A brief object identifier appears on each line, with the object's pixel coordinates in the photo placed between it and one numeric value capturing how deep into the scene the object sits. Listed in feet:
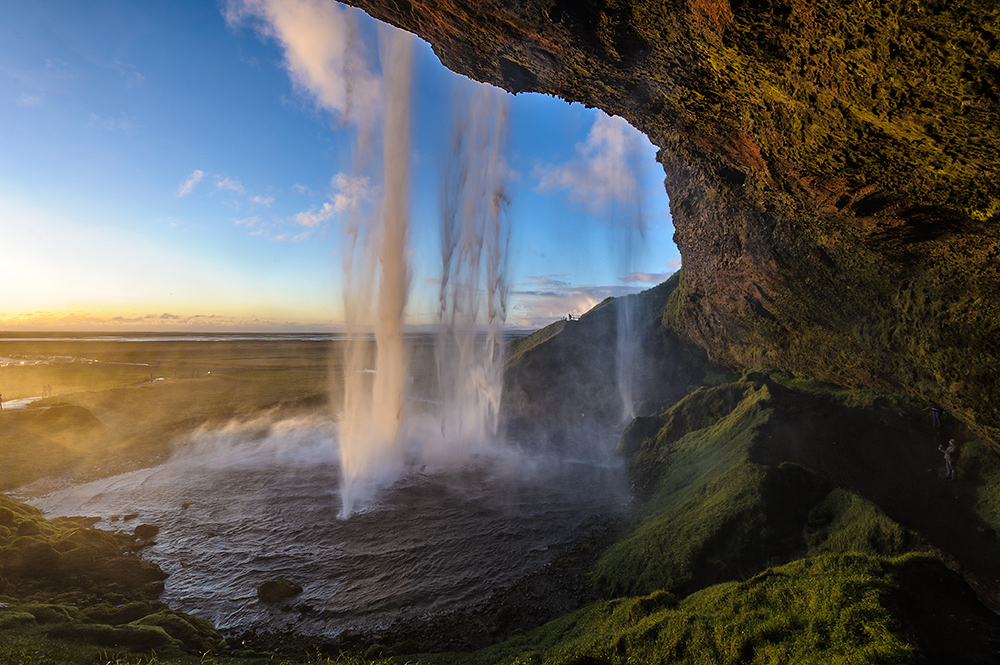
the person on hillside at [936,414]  49.65
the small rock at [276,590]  40.29
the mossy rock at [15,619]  27.22
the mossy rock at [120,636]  27.53
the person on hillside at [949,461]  43.97
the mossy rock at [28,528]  41.84
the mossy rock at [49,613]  29.31
